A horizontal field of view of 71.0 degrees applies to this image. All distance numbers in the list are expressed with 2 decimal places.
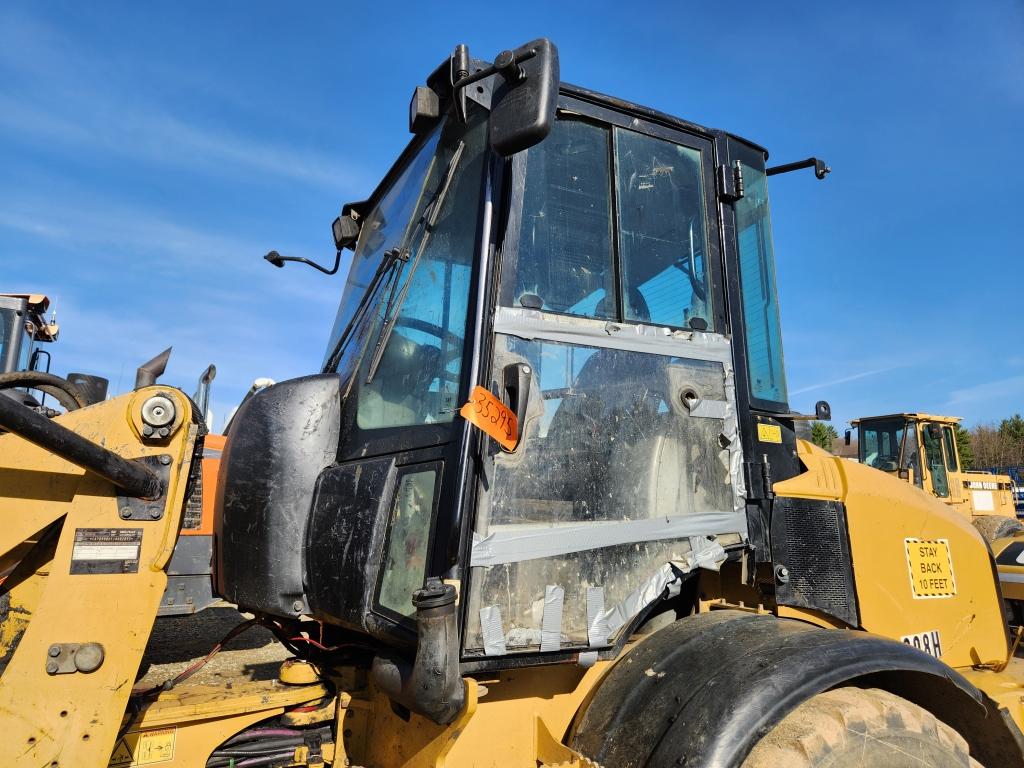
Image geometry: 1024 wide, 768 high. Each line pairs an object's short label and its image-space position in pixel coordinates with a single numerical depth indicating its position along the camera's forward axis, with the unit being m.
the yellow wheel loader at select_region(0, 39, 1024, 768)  1.97
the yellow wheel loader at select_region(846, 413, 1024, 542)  14.62
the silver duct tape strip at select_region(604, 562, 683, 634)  2.14
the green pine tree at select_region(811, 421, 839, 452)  34.55
